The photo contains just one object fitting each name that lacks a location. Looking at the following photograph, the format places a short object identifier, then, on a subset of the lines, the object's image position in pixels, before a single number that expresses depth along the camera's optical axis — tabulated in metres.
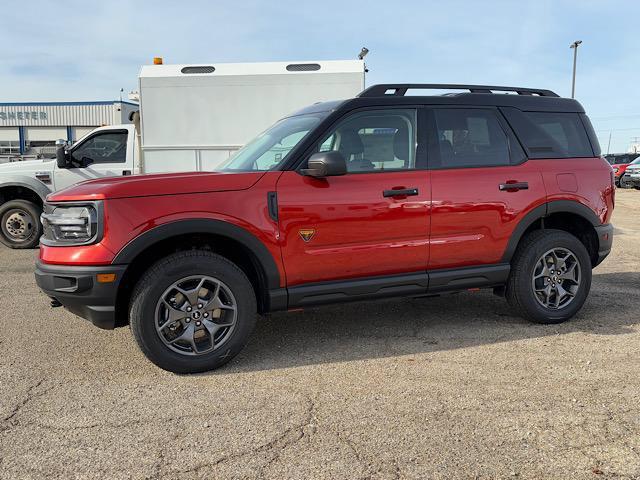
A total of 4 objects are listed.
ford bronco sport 3.54
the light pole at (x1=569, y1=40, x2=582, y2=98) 30.36
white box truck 9.01
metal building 47.66
